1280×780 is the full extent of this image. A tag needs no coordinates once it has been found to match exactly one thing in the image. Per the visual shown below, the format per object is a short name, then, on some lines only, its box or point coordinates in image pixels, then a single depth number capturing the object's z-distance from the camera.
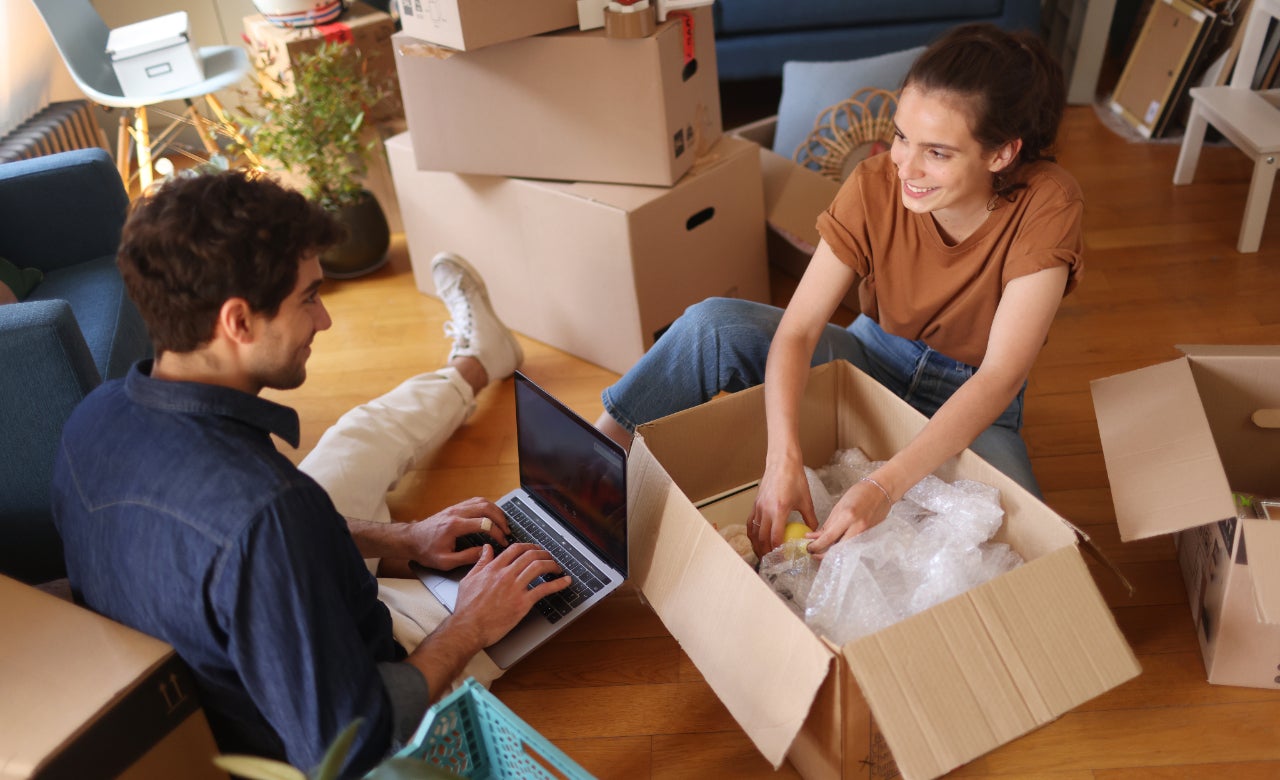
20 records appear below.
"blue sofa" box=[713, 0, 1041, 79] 2.97
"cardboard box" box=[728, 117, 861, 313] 2.39
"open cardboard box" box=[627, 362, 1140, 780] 1.06
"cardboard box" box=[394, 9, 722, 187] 2.00
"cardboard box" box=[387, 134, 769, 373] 2.13
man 0.98
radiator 2.81
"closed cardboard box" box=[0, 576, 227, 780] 1.07
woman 1.34
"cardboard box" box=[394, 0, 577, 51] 1.88
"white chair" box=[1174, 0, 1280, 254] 2.39
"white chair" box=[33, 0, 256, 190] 2.95
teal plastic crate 1.11
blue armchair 1.58
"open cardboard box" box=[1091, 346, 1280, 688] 1.31
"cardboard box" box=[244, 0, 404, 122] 2.86
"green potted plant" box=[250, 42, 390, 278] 2.55
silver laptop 1.42
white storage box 3.03
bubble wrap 1.26
